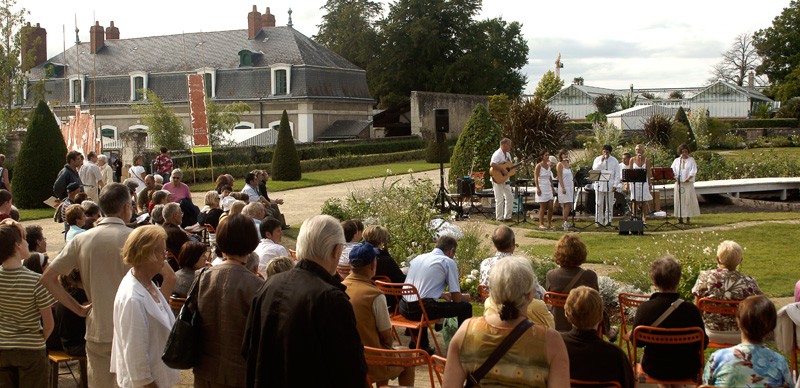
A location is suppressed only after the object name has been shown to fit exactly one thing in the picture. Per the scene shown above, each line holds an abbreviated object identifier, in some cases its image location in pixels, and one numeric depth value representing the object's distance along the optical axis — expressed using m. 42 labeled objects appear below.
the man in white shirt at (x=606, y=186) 14.83
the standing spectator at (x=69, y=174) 13.76
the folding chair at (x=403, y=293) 6.34
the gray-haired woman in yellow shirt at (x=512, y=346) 3.33
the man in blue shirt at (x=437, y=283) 6.48
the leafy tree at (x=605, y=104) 63.41
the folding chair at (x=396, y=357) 4.49
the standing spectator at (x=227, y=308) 4.02
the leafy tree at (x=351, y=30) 53.09
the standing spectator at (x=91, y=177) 15.69
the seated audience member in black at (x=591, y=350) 4.04
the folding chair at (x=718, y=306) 6.03
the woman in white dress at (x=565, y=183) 14.85
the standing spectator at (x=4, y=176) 16.30
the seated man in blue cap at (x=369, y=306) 4.66
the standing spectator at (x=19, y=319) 4.86
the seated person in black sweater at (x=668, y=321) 5.16
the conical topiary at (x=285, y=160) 26.52
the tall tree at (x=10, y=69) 28.28
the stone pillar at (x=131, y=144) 24.61
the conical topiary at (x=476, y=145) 19.77
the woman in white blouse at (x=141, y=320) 4.20
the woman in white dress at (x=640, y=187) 15.16
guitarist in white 15.75
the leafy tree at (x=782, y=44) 64.81
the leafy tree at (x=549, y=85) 75.00
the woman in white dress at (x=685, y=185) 15.18
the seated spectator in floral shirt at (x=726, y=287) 6.17
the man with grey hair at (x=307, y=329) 3.48
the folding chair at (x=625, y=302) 6.04
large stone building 42.25
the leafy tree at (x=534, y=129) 22.20
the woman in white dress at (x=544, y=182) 14.71
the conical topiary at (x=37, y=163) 19.88
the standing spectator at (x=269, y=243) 6.93
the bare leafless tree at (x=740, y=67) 77.38
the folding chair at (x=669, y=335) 5.09
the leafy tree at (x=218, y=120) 32.41
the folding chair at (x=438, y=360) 4.45
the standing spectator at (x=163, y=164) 18.31
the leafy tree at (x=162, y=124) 29.59
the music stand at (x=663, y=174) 15.31
